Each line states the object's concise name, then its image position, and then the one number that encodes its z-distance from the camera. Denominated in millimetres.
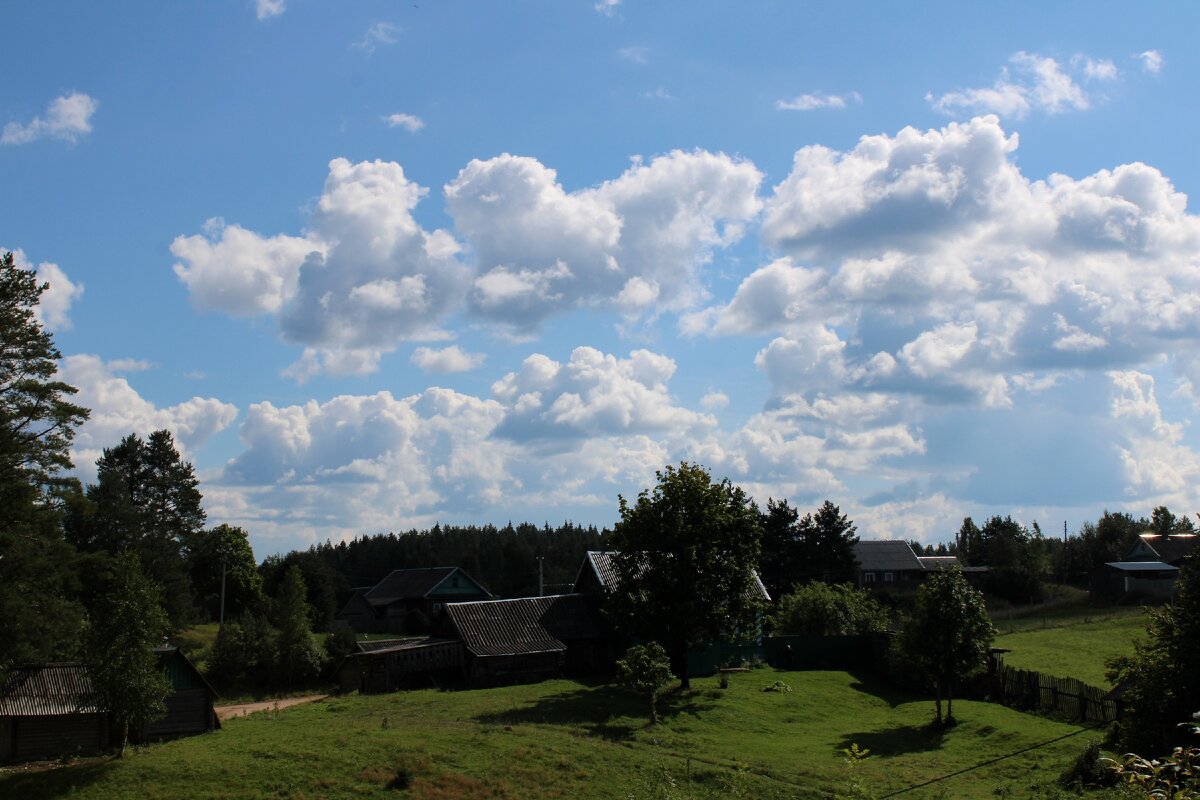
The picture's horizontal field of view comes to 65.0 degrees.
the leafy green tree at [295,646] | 59625
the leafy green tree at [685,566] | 45250
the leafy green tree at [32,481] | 37062
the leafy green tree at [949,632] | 42062
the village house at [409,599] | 94688
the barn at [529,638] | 49281
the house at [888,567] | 117500
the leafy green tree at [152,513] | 71625
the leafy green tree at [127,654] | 33344
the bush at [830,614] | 59375
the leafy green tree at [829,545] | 91000
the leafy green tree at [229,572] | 91750
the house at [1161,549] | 85312
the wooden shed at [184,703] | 39125
